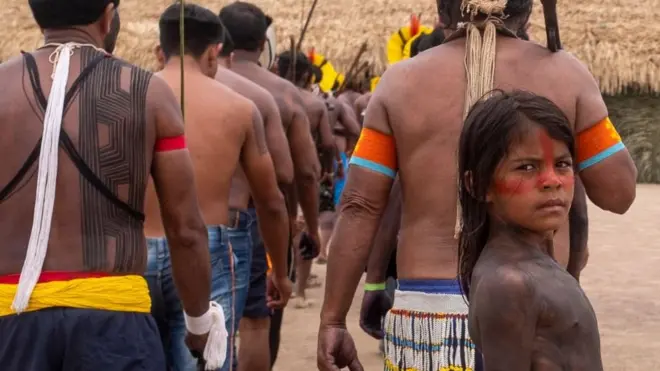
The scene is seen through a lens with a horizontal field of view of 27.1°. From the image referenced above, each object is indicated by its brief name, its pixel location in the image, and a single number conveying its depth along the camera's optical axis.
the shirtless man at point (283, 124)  6.18
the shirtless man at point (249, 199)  5.63
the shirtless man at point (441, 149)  3.55
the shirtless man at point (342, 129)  12.94
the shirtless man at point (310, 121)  9.95
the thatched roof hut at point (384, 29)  23.38
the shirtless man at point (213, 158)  4.75
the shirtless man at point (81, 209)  3.48
